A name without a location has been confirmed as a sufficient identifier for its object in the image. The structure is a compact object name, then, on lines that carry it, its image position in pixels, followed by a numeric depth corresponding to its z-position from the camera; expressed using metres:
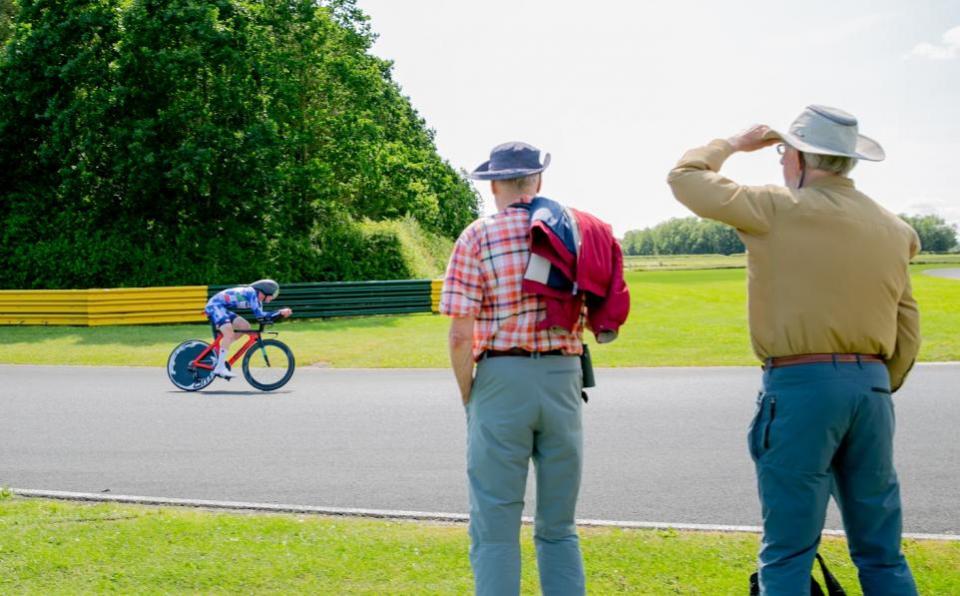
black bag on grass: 3.64
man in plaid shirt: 3.65
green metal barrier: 23.84
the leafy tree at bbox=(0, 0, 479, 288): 24.77
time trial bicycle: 11.41
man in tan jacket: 3.27
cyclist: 10.77
